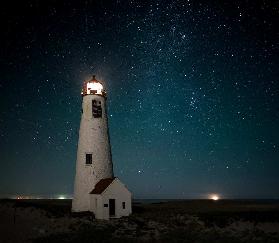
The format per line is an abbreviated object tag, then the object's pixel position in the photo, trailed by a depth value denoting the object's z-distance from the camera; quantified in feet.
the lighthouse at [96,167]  62.72
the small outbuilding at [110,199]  61.64
